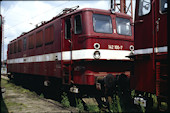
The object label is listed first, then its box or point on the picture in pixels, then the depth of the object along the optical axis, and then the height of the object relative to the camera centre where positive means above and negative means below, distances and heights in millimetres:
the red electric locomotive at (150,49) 4840 +353
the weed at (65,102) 7961 -1453
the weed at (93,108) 6568 -1387
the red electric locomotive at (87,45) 7523 +676
